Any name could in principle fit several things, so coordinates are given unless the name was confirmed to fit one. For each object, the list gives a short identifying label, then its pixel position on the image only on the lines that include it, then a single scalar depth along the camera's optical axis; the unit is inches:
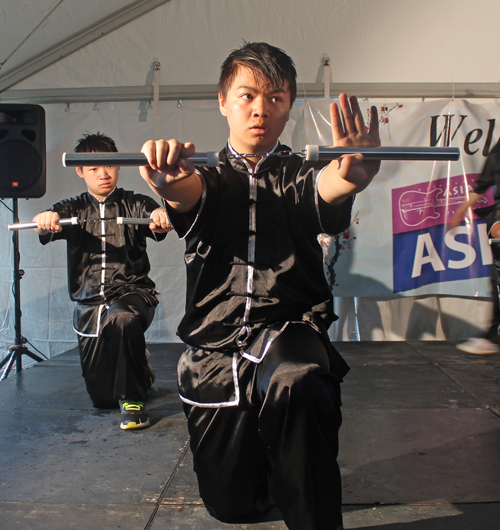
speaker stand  139.1
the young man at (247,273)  53.1
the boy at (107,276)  98.9
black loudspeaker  141.6
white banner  159.2
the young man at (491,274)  100.6
